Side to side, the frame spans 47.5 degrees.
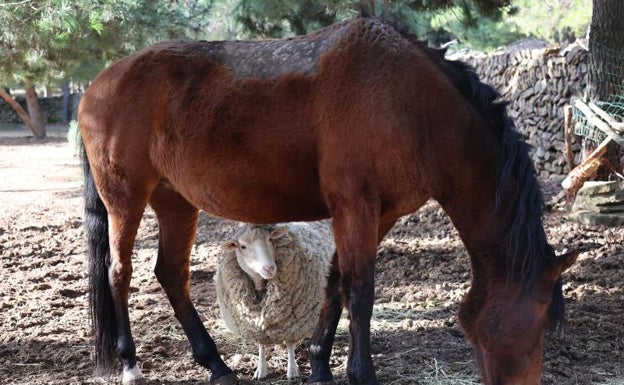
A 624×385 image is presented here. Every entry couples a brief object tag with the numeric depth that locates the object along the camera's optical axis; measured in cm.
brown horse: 347
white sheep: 455
